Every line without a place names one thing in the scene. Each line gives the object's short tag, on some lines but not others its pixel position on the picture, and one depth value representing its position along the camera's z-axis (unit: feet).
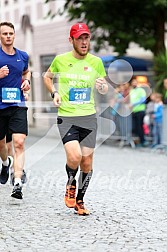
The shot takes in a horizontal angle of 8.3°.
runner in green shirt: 35.73
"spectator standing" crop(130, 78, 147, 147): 87.43
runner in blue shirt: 40.58
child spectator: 82.99
